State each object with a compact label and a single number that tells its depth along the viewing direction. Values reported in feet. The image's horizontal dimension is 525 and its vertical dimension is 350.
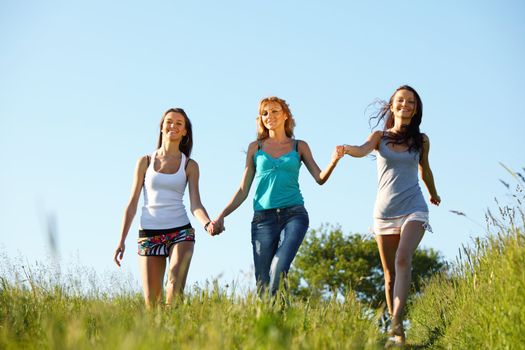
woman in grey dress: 24.68
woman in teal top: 23.66
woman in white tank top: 24.30
